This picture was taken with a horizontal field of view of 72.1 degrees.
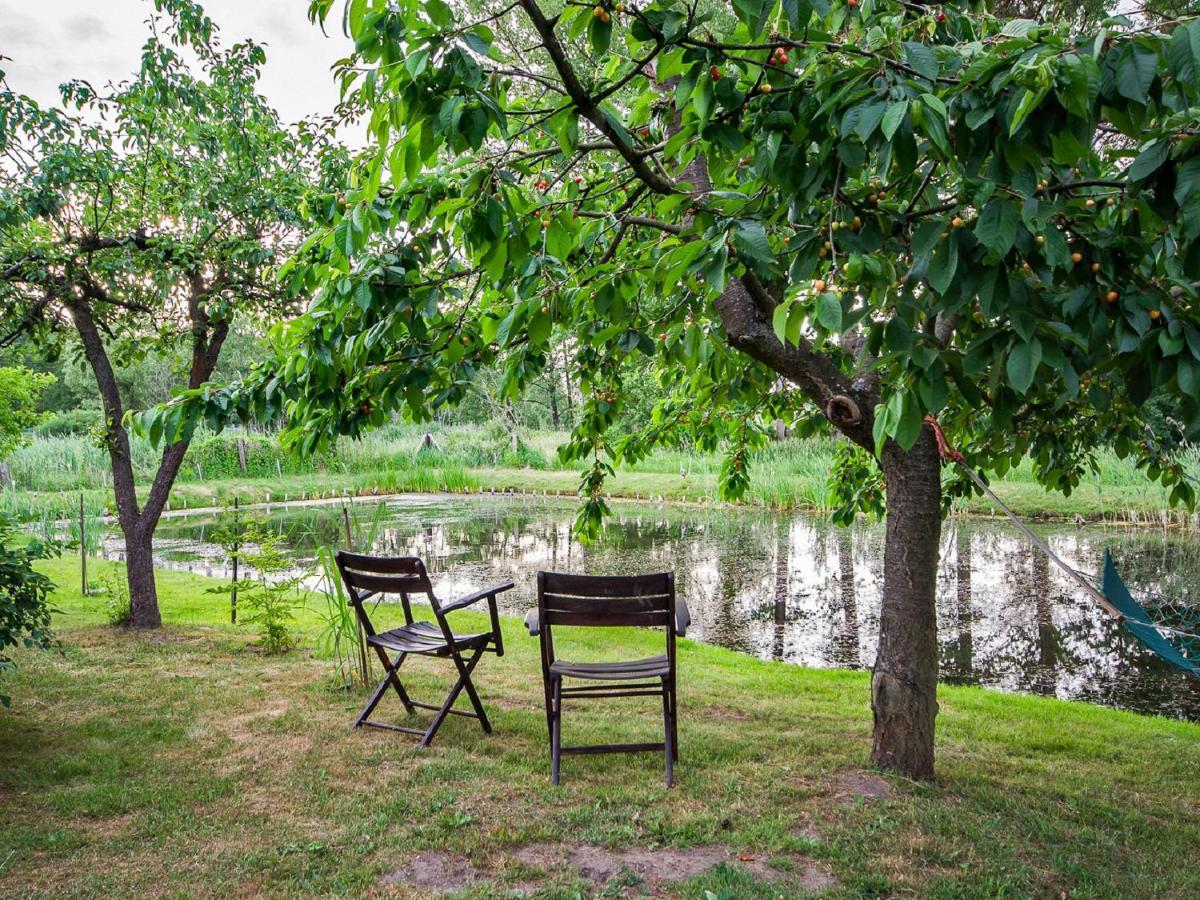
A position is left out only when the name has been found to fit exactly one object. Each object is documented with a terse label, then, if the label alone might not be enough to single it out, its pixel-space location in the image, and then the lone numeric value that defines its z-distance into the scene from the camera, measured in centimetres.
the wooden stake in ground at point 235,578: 645
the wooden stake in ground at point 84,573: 808
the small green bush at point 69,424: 2905
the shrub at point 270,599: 565
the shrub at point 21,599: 357
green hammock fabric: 353
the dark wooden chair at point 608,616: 369
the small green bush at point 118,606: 671
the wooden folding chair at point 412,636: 398
